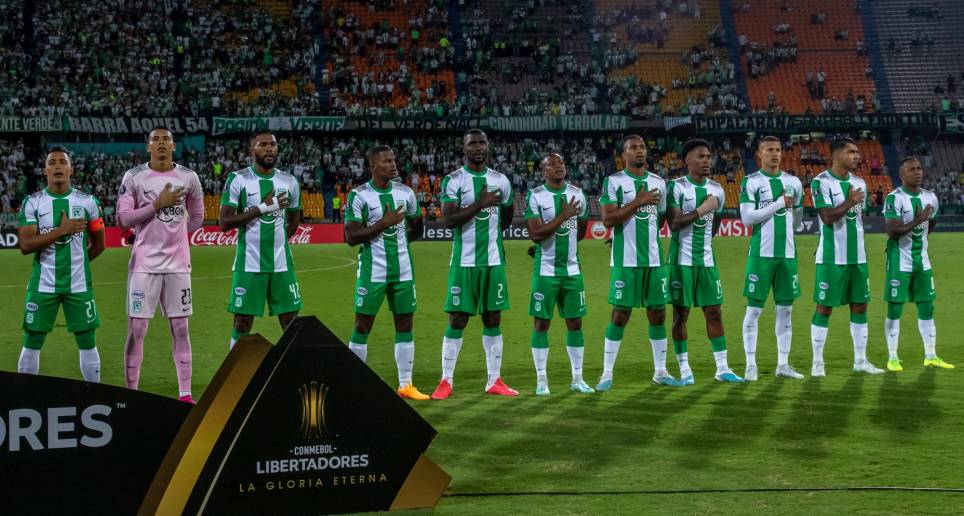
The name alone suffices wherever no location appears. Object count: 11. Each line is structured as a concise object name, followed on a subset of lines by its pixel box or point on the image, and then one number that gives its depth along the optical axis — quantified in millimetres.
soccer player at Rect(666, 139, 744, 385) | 9945
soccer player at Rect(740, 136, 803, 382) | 10164
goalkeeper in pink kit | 8484
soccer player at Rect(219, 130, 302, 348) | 8969
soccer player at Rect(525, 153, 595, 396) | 9469
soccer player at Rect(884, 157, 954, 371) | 10859
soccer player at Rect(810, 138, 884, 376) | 10398
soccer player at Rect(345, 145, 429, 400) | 9180
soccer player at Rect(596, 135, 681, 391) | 9773
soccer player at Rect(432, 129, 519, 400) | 9367
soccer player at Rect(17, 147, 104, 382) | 8430
